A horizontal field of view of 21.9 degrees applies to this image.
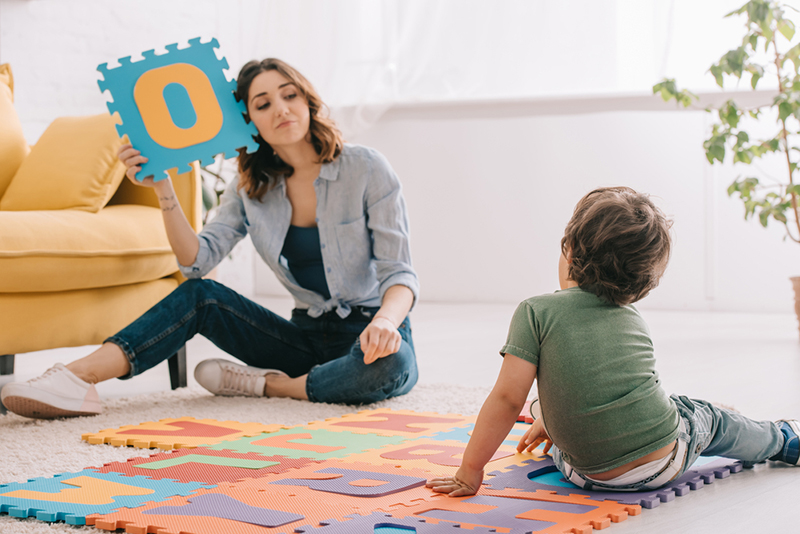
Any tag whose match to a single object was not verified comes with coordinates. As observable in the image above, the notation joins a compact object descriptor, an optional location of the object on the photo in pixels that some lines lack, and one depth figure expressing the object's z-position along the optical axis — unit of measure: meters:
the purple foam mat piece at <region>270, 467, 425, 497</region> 4.67
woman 5.44
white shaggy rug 4.94
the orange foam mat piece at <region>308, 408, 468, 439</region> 5.15
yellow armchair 5.44
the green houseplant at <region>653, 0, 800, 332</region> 6.49
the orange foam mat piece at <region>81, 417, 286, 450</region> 5.07
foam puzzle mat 4.53
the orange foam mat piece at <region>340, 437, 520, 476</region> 4.82
